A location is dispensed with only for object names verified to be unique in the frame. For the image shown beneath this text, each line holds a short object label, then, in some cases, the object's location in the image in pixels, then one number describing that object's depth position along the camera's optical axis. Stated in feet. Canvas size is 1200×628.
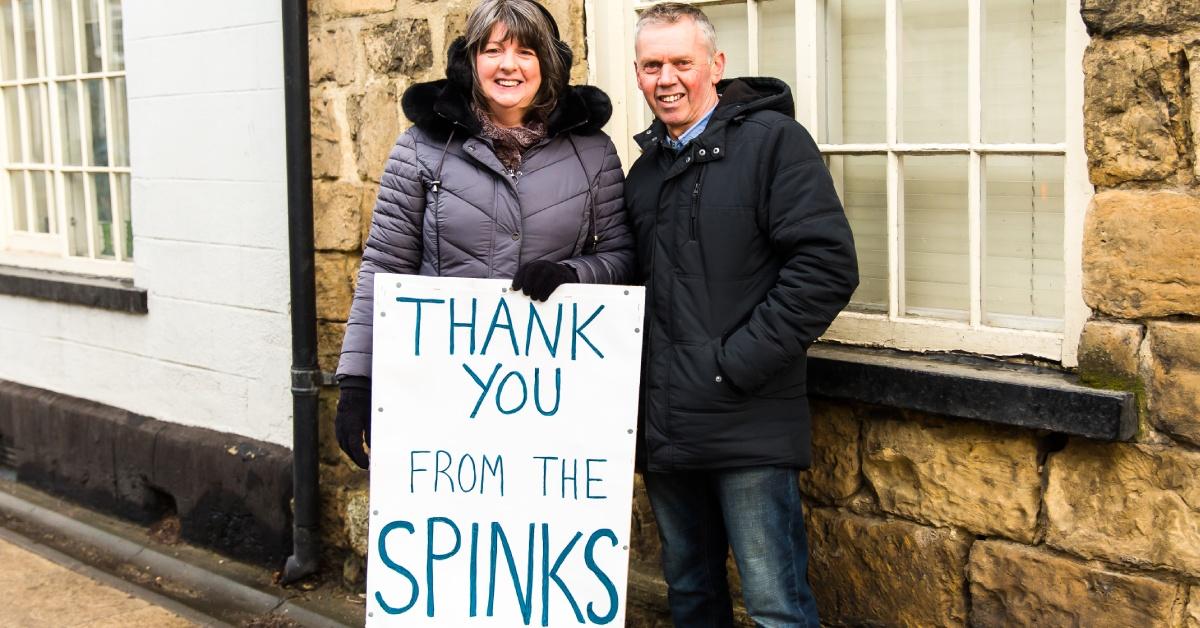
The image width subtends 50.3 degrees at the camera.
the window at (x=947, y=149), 10.39
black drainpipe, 15.21
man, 9.43
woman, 10.37
